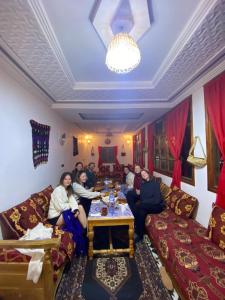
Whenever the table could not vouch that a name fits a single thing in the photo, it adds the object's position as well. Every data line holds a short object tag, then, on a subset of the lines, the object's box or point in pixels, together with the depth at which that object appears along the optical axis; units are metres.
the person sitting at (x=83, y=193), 3.48
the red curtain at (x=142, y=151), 6.96
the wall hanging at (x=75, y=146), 6.86
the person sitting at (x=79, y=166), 5.12
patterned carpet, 1.87
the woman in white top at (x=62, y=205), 2.68
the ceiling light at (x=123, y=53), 1.51
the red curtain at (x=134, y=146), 9.58
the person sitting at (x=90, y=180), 4.73
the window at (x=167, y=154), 3.29
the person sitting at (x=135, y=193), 3.99
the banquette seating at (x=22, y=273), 1.54
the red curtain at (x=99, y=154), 10.10
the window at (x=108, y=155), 10.17
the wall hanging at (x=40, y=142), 2.96
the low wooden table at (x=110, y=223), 2.48
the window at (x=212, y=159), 2.52
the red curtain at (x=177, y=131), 3.33
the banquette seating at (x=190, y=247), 1.49
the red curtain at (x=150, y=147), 5.68
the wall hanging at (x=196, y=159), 2.71
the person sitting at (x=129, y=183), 4.80
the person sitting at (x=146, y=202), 3.09
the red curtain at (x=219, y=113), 2.21
